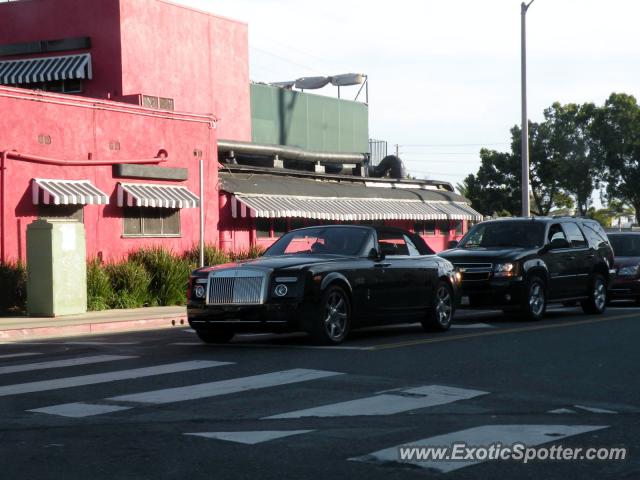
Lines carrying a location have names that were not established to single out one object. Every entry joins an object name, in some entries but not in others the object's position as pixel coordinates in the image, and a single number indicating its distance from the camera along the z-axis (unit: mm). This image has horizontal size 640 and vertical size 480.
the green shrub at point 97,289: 21938
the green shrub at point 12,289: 21203
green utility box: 20016
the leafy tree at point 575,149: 57250
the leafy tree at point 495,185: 62688
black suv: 18172
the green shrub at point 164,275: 23766
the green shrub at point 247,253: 27562
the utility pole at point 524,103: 32531
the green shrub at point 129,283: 22828
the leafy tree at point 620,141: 56531
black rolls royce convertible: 13320
